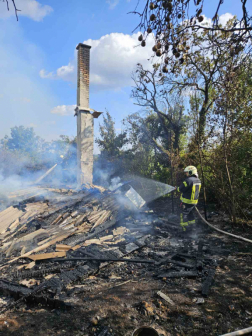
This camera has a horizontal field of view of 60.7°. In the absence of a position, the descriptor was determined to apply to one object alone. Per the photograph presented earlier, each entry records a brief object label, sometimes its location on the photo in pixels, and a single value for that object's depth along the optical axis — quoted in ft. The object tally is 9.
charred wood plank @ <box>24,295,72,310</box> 11.92
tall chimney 39.11
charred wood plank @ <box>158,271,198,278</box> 14.98
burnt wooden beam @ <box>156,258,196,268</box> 16.54
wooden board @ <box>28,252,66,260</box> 18.11
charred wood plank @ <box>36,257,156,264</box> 17.58
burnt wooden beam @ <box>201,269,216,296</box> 12.70
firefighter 24.30
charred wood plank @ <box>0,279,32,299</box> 13.33
